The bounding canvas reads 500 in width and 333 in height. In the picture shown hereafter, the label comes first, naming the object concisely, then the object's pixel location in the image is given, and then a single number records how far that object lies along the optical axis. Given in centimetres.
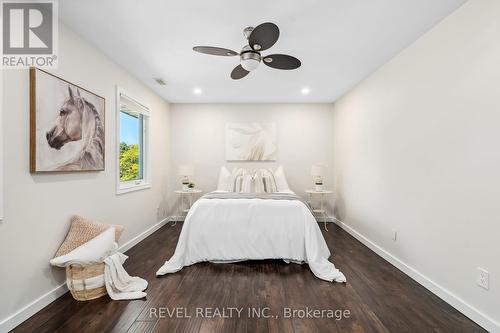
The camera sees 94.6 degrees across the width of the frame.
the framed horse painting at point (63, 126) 182
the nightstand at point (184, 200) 477
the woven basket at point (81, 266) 194
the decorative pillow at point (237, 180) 386
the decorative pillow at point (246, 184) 382
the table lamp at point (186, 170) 435
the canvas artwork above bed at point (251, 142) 476
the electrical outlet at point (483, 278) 167
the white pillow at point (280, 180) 429
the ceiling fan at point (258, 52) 184
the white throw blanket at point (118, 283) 202
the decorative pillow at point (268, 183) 391
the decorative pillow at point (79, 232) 203
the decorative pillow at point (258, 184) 387
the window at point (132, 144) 321
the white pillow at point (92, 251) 189
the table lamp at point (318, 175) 420
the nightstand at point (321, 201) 422
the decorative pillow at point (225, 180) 411
